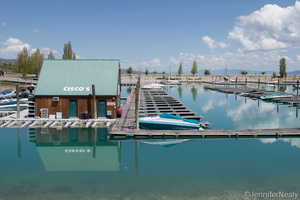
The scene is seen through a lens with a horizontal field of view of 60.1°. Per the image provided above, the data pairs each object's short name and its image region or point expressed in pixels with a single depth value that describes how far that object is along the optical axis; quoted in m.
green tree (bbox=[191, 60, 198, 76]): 167.88
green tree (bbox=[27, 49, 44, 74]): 90.82
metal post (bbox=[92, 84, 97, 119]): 29.05
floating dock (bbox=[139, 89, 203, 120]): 35.58
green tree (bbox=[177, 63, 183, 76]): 172.12
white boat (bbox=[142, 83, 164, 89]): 80.75
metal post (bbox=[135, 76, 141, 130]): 26.06
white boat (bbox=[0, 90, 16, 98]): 48.70
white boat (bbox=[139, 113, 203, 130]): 27.47
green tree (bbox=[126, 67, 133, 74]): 164.25
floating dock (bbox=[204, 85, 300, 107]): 54.94
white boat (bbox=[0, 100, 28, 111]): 37.50
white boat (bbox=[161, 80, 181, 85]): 114.61
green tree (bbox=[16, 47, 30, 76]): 91.50
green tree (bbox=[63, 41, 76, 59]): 106.76
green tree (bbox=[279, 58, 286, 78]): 138.35
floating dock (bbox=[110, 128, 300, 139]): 24.97
